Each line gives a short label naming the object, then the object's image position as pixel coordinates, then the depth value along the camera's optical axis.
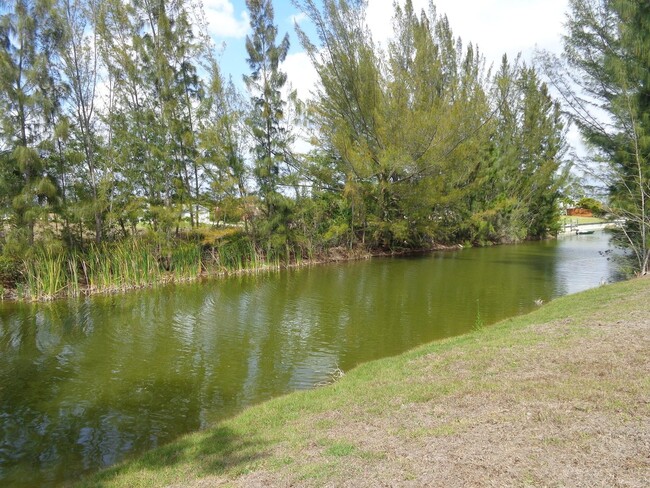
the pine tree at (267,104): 23.08
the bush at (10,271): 15.65
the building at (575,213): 68.31
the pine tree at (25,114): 15.32
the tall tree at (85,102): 17.58
